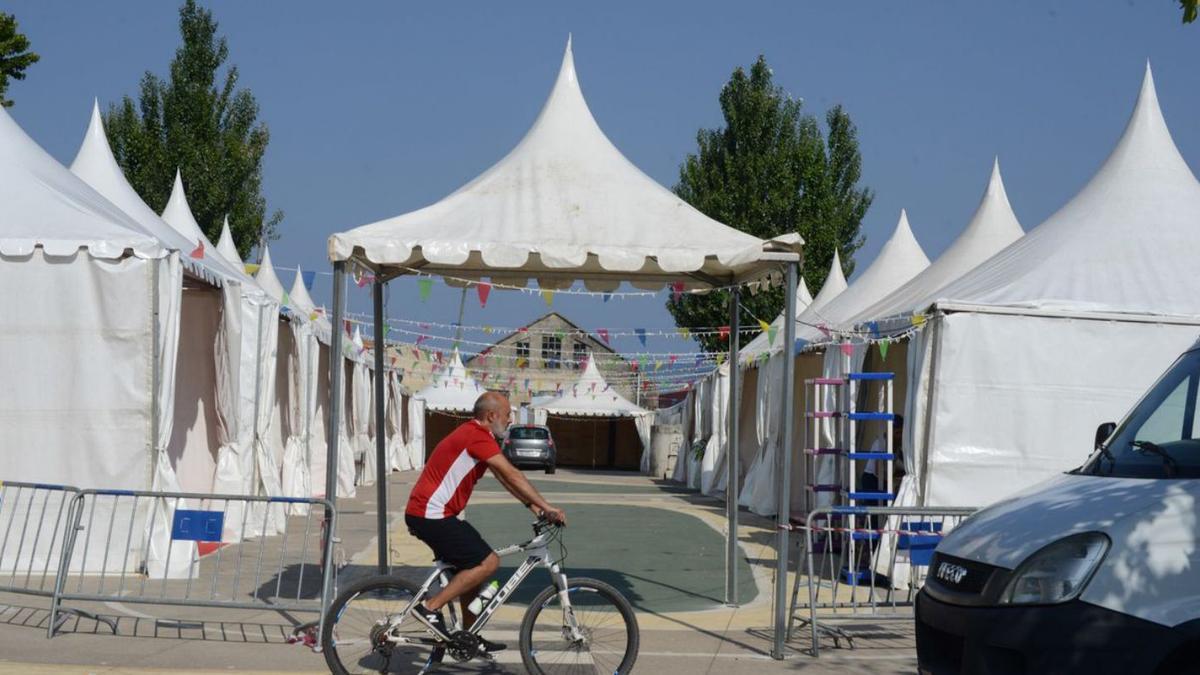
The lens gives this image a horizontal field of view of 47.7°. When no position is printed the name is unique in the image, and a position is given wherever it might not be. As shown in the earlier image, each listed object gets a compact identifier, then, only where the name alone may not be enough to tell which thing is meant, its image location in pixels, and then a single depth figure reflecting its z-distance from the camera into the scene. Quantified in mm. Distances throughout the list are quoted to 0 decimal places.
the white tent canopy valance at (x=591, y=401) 50531
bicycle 7828
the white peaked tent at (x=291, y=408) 18984
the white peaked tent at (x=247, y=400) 15344
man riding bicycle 7977
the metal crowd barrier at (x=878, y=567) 9602
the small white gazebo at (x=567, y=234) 10180
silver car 42969
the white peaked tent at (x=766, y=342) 22864
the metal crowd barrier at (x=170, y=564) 9383
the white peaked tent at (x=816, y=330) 22062
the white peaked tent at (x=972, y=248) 17788
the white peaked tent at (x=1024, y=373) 13406
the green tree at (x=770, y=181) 44375
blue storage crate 9906
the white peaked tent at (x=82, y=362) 12438
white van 5441
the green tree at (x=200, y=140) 43156
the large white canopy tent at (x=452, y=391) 48562
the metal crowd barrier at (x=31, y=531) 12117
